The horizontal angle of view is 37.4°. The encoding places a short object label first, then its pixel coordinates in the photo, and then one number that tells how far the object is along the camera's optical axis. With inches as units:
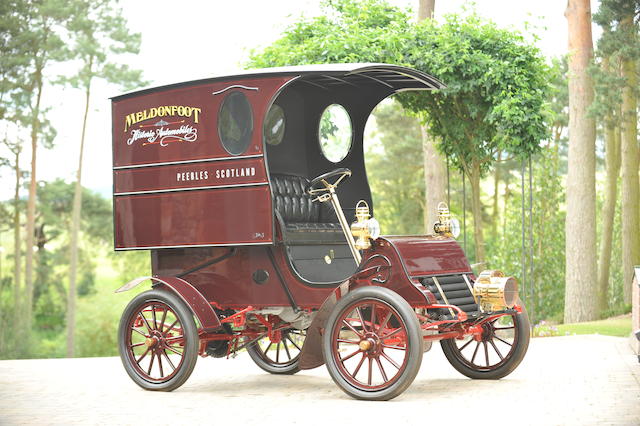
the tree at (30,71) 1108.5
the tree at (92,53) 1114.1
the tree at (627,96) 708.0
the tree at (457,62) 465.1
